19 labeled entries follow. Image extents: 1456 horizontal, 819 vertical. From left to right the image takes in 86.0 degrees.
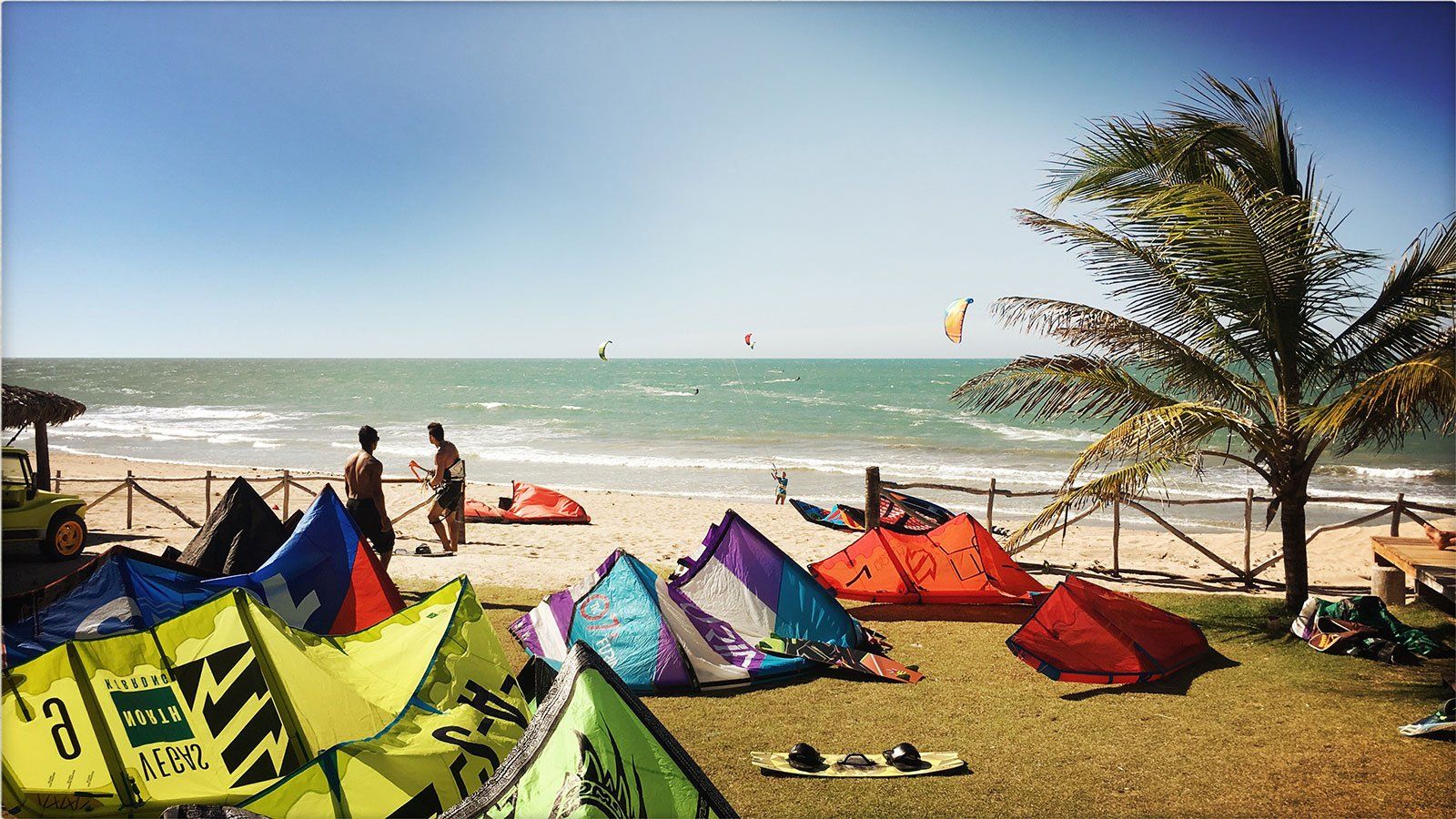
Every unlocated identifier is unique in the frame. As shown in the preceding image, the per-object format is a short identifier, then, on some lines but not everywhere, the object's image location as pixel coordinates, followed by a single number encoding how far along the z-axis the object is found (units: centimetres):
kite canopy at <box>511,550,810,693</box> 587
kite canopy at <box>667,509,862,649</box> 682
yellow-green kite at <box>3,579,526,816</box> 317
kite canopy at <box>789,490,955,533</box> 1411
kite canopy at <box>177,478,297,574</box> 706
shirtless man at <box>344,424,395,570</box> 796
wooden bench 664
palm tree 654
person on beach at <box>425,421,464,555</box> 1044
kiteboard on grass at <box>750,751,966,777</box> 446
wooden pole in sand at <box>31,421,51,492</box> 1182
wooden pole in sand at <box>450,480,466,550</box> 1128
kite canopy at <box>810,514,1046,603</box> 845
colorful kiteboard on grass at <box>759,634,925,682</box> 616
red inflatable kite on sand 1444
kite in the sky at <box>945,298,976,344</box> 1010
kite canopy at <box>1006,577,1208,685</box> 609
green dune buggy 961
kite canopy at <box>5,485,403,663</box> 523
